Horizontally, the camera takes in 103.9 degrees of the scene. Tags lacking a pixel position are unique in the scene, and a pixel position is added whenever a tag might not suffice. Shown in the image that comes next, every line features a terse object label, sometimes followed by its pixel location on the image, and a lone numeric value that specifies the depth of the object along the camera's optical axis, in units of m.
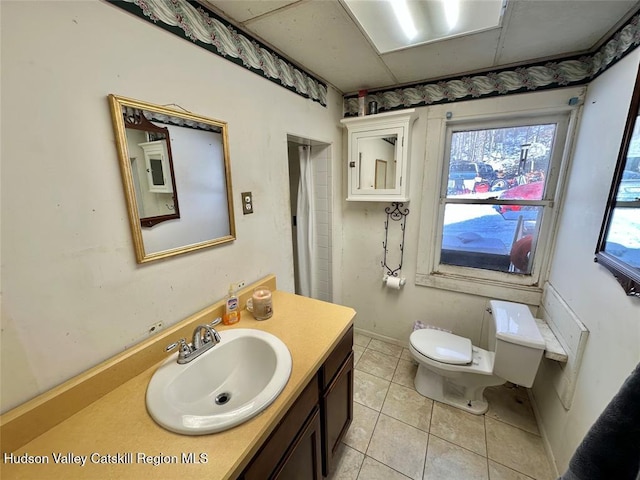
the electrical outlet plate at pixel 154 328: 0.93
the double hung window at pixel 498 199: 1.66
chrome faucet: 0.91
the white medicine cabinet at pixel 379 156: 1.79
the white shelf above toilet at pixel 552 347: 1.29
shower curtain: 2.04
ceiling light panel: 0.99
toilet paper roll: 2.12
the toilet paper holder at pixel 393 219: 2.05
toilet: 1.38
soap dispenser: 1.15
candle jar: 1.19
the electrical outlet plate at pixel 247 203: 1.27
